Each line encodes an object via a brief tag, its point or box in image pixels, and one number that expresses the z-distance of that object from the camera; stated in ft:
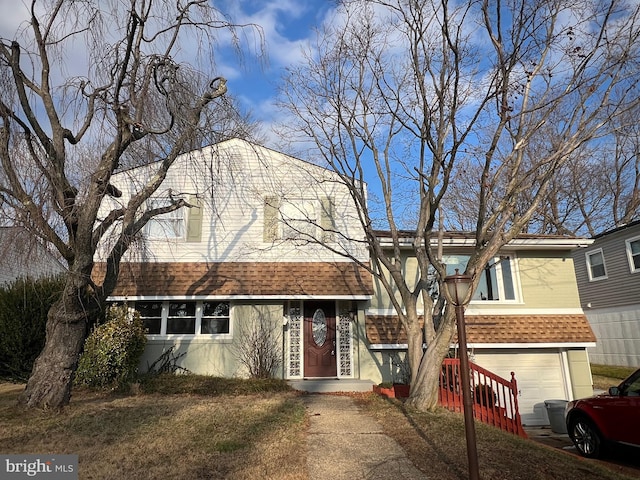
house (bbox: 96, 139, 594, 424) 38.34
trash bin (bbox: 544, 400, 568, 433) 35.14
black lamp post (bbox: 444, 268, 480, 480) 14.52
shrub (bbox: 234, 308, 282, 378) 37.32
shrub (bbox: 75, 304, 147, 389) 31.73
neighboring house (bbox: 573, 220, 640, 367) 52.60
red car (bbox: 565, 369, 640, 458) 21.88
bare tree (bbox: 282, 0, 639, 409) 25.40
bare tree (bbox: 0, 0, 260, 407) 22.74
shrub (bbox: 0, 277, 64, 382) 35.76
